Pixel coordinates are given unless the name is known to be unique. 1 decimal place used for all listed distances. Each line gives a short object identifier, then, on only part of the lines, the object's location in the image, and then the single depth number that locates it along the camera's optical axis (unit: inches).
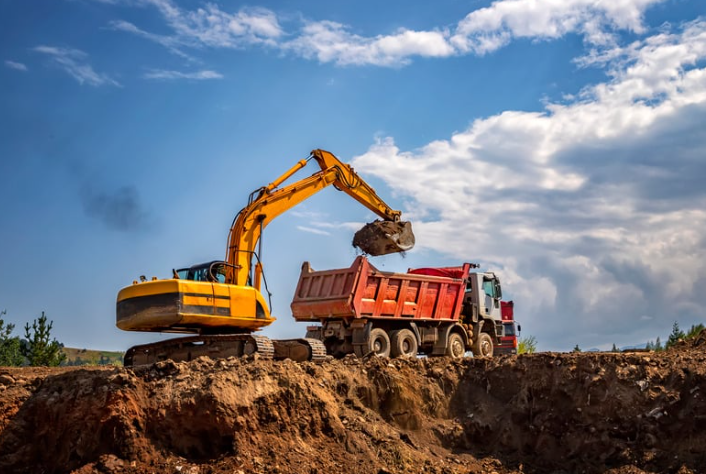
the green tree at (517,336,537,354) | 1412.4
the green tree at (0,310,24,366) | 1070.4
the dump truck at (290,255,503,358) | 732.0
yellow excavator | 582.9
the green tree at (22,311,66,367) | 1016.9
